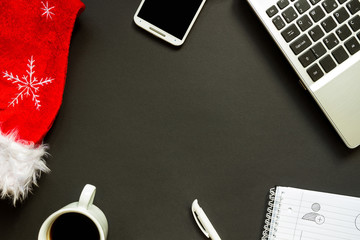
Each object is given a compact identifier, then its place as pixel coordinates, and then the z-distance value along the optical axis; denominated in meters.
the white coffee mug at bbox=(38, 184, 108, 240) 0.62
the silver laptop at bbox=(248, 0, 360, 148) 0.62
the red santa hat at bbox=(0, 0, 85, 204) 0.66
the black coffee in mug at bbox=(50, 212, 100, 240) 0.64
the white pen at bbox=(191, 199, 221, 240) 0.69
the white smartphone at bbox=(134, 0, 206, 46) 0.68
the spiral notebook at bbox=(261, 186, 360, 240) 0.68
